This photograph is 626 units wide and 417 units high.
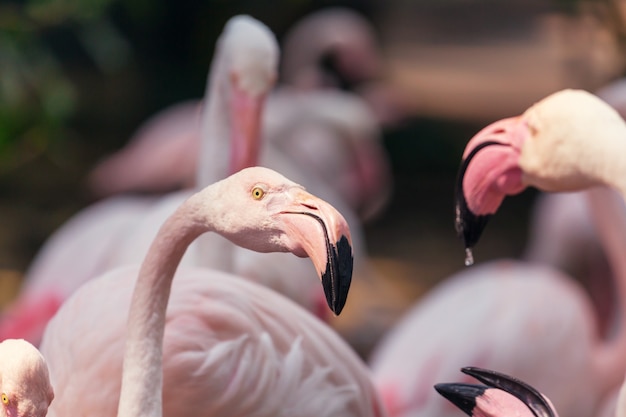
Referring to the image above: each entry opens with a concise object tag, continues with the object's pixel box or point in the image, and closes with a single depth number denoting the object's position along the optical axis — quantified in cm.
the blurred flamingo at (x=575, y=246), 1016
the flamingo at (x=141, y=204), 644
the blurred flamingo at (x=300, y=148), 1264
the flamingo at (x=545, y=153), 399
